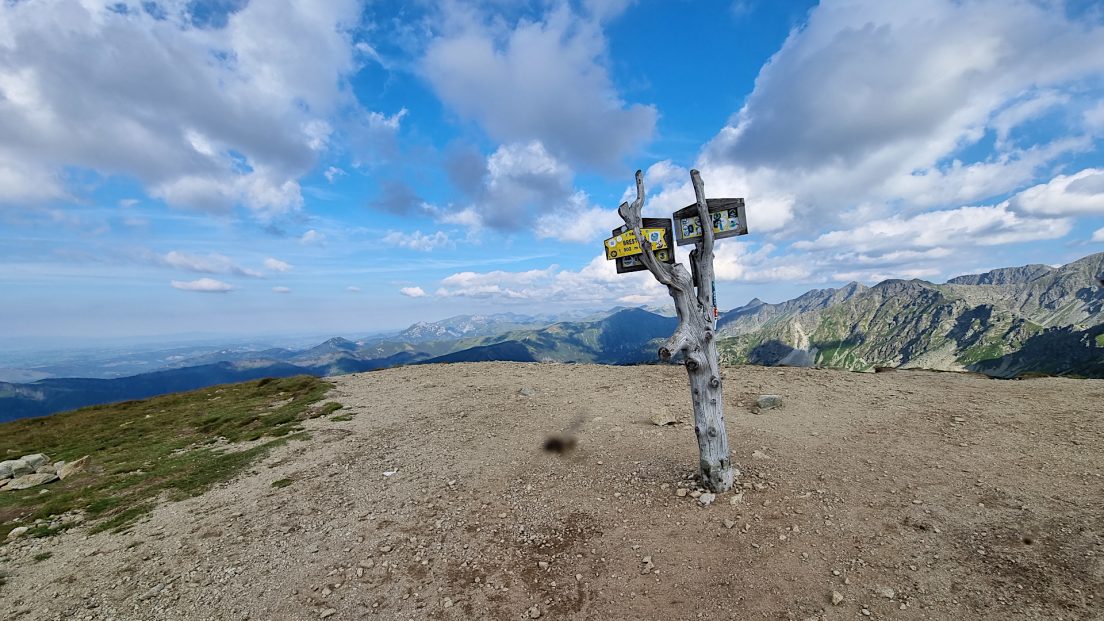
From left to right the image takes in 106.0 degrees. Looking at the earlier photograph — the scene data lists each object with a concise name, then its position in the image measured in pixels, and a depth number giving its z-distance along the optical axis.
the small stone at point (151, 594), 8.38
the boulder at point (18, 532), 10.97
